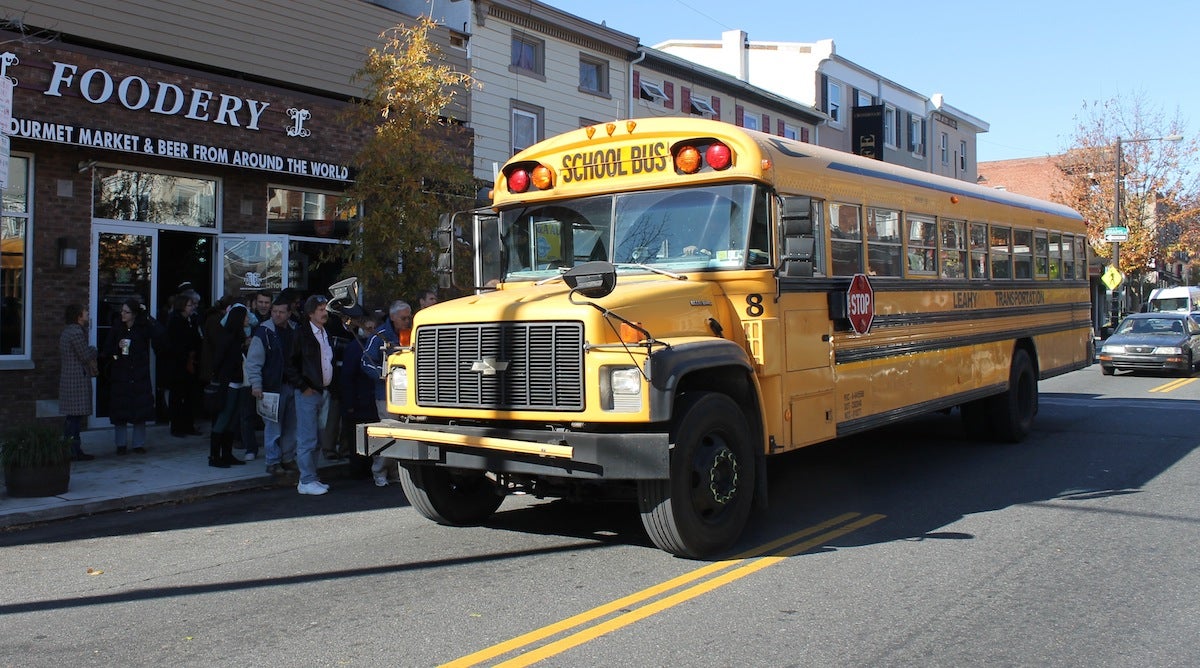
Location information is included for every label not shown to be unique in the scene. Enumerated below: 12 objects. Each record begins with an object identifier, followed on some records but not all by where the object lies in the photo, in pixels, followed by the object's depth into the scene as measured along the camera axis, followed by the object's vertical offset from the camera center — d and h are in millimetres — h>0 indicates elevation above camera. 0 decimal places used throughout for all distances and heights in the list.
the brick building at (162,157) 11500 +2538
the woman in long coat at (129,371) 10406 -226
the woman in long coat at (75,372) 10164 -228
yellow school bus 5660 +101
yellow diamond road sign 31344 +2105
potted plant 8188 -936
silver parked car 20469 -88
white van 32094 +1419
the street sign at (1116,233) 30062 +3400
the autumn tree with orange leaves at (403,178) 11492 +2058
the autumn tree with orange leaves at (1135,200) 37562 +5649
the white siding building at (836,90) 32625 +9165
